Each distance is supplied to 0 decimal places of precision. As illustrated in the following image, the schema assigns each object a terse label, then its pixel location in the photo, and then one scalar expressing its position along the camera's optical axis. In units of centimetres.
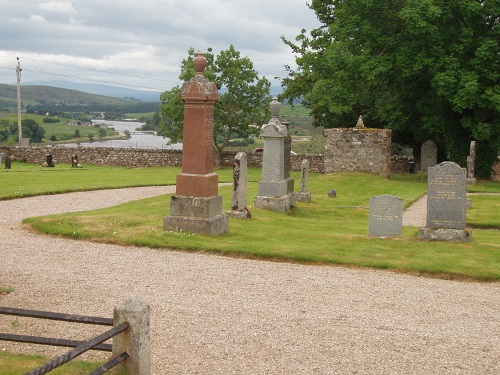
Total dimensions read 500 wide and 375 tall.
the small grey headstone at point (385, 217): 1548
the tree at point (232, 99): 4425
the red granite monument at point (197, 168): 1402
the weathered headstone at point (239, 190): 1698
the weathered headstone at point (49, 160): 4050
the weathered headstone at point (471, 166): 3166
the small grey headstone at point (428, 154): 3947
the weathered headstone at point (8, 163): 3780
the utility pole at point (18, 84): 5034
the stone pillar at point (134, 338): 577
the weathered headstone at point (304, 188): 2325
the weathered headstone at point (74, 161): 4109
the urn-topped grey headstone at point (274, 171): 1989
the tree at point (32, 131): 7281
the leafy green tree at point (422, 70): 3088
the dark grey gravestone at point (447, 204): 1463
